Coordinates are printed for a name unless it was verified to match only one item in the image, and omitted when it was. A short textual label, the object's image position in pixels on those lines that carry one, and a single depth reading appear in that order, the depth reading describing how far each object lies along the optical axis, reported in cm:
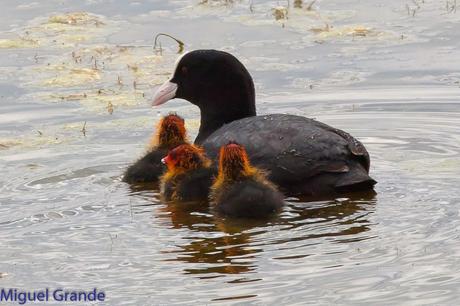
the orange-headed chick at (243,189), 850
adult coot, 879
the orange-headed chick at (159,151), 976
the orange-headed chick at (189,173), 902
